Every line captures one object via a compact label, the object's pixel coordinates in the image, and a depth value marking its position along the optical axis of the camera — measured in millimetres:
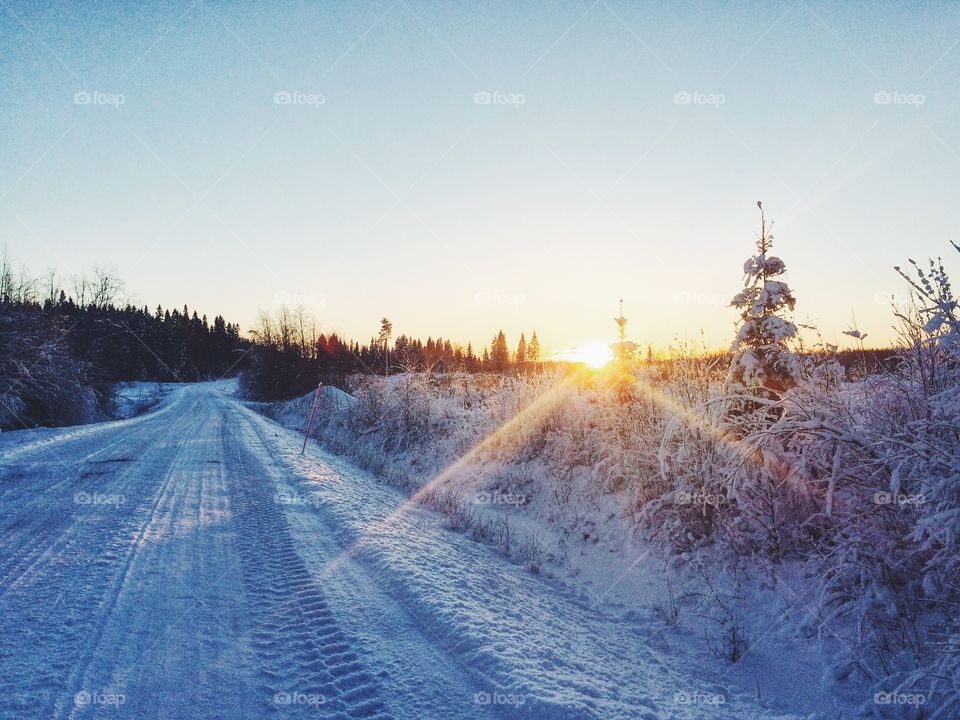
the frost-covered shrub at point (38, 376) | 18266
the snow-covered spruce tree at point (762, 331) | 7387
